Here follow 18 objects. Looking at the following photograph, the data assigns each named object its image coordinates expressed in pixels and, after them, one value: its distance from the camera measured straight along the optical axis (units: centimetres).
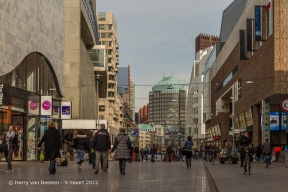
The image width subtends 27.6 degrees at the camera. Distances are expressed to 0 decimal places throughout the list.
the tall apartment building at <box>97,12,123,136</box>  11606
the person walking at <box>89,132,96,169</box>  2653
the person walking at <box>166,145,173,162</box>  5739
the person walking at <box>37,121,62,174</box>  1897
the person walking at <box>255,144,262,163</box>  4591
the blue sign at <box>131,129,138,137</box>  9294
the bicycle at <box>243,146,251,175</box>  2253
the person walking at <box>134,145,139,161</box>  5953
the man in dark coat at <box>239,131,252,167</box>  2319
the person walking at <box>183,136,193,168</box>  3031
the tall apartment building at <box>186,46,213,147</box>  16075
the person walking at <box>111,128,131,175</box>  2034
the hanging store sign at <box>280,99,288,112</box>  3181
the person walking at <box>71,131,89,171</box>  2464
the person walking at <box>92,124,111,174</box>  2077
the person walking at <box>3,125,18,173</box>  2103
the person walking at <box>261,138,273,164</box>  3275
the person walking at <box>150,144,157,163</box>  5250
